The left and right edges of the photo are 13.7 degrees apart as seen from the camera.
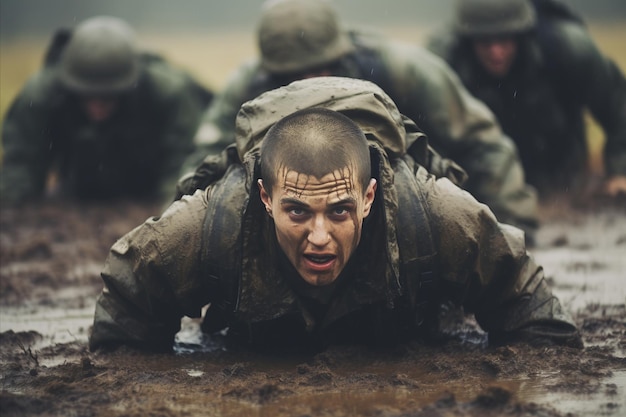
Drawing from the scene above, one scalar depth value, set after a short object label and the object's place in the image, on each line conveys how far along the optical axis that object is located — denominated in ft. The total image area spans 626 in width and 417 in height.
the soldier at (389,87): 45.75
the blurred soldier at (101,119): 59.11
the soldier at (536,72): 55.01
